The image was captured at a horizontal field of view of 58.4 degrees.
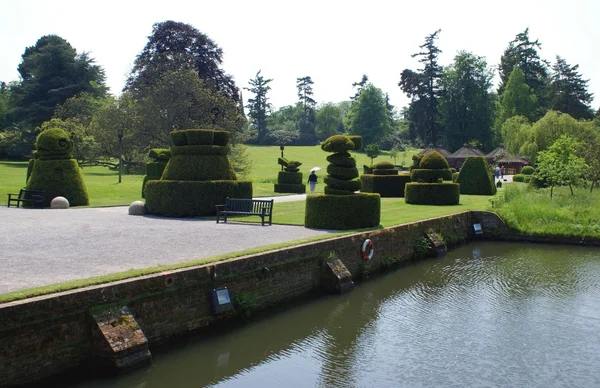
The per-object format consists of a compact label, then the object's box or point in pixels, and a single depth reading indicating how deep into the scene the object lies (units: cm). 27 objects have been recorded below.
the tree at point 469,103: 7188
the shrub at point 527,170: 4650
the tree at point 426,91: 7456
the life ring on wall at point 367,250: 1279
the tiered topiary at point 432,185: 2400
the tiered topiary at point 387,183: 2909
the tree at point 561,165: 2423
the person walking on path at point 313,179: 2719
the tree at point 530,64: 7588
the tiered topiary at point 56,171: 2080
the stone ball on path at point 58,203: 2016
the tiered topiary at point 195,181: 1802
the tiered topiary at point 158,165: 2243
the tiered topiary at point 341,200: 1468
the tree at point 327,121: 9800
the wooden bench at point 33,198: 2033
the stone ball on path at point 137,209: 1845
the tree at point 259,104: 9681
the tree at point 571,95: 6731
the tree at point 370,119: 8575
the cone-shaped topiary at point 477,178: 2997
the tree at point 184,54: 4212
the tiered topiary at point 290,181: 3138
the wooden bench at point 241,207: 1639
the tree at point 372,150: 6222
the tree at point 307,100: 11238
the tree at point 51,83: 5222
